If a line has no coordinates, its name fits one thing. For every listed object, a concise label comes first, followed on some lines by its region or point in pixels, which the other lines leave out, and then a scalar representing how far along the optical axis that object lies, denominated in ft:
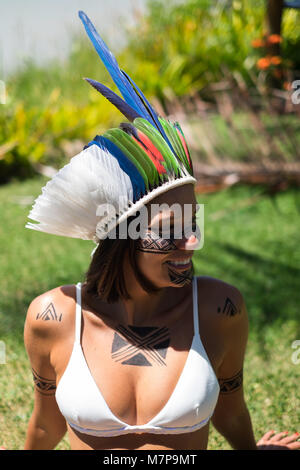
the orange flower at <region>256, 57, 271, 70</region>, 29.01
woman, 5.99
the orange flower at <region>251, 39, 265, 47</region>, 29.09
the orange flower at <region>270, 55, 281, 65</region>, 28.71
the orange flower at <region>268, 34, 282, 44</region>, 27.66
